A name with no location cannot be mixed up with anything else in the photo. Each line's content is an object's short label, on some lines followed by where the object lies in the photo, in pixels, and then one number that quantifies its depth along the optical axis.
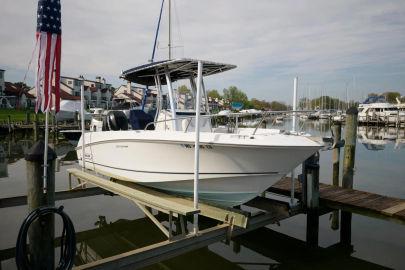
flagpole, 3.74
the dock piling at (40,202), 3.73
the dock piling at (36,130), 20.03
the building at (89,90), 62.19
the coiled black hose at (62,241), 3.66
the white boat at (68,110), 37.95
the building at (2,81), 50.94
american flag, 4.27
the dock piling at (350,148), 8.37
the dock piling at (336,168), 8.66
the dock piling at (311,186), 6.95
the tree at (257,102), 91.59
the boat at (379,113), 49.25
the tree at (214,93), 89.38
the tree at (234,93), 88.19
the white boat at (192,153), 5.85
